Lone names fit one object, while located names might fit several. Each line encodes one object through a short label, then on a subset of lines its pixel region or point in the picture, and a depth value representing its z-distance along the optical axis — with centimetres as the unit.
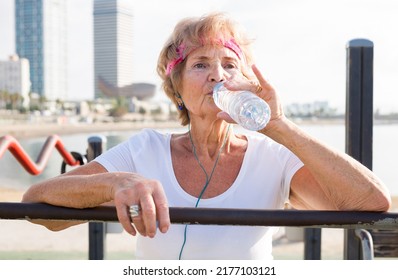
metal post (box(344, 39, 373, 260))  208
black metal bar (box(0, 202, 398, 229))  107
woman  139
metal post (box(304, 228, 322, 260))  258
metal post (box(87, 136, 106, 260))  266
